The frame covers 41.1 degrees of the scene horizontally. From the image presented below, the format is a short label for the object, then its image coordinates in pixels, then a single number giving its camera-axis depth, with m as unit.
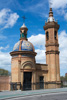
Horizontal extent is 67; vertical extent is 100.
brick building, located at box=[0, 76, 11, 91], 21.23
